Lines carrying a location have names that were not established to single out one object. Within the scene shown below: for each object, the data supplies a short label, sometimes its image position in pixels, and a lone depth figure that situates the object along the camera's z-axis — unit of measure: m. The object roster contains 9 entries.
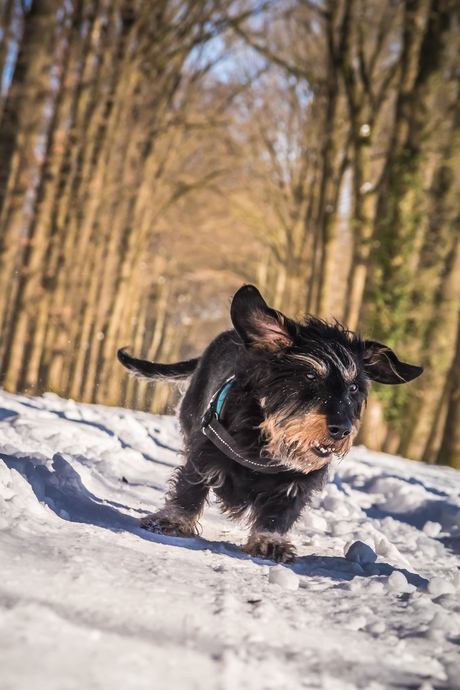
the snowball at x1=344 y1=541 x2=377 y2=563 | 3.97
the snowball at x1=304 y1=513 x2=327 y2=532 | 5.21
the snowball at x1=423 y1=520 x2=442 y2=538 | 5.80
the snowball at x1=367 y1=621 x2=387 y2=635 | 2.59
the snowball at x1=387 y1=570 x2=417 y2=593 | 3.16
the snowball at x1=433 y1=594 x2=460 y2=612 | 2.91
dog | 3.96
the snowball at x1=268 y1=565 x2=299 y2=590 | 3.19
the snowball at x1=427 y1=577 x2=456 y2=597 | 3.22
